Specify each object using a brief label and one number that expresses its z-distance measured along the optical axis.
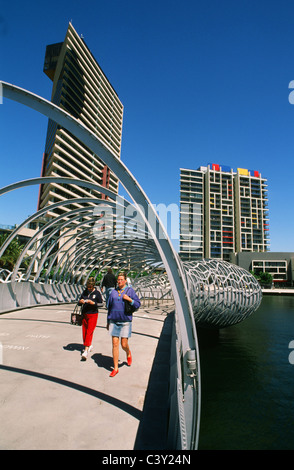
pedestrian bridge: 2.71
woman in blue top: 4.20
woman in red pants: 4.79
